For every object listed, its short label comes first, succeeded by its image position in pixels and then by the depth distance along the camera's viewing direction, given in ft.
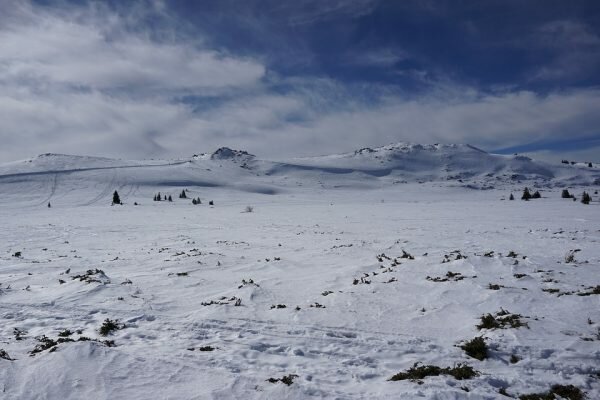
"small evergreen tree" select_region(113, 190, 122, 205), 232.88
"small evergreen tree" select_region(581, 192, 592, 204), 142.26
